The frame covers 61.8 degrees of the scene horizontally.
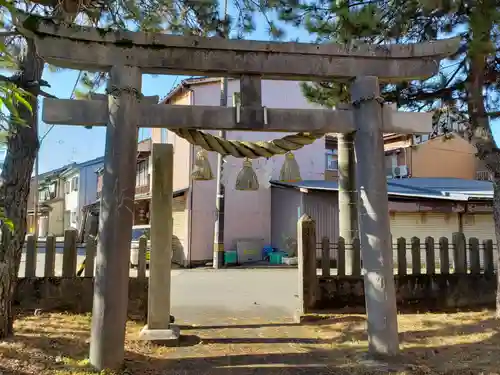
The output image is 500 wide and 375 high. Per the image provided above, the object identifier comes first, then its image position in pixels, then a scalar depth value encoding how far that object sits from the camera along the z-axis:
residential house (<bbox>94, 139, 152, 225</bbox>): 21.92
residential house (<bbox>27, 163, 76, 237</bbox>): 40.47
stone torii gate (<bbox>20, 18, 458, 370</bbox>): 4.62
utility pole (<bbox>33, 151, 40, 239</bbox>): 7.30
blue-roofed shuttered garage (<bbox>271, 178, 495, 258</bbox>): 14.67
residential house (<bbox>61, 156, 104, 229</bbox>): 34.75
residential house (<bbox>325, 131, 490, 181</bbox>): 22.06
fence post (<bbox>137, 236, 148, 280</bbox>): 7.19
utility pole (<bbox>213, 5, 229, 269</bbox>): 16.38
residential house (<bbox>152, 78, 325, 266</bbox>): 17.56
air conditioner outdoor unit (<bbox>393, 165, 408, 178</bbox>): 21.84
